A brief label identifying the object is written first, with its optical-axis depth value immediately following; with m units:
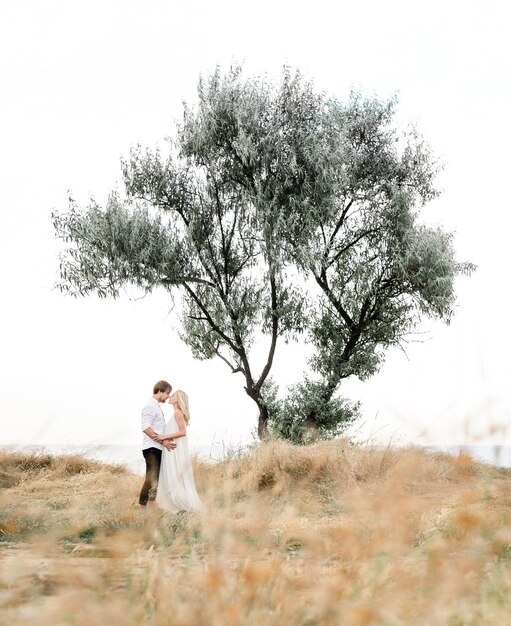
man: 10.52
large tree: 19.36
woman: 10.71
